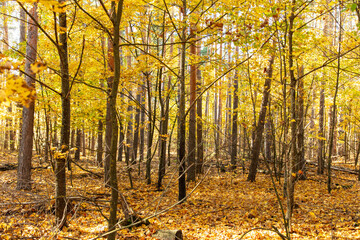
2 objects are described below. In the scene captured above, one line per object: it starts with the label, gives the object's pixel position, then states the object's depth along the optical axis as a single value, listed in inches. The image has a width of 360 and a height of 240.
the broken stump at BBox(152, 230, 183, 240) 164.6
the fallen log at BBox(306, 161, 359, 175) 468.7
